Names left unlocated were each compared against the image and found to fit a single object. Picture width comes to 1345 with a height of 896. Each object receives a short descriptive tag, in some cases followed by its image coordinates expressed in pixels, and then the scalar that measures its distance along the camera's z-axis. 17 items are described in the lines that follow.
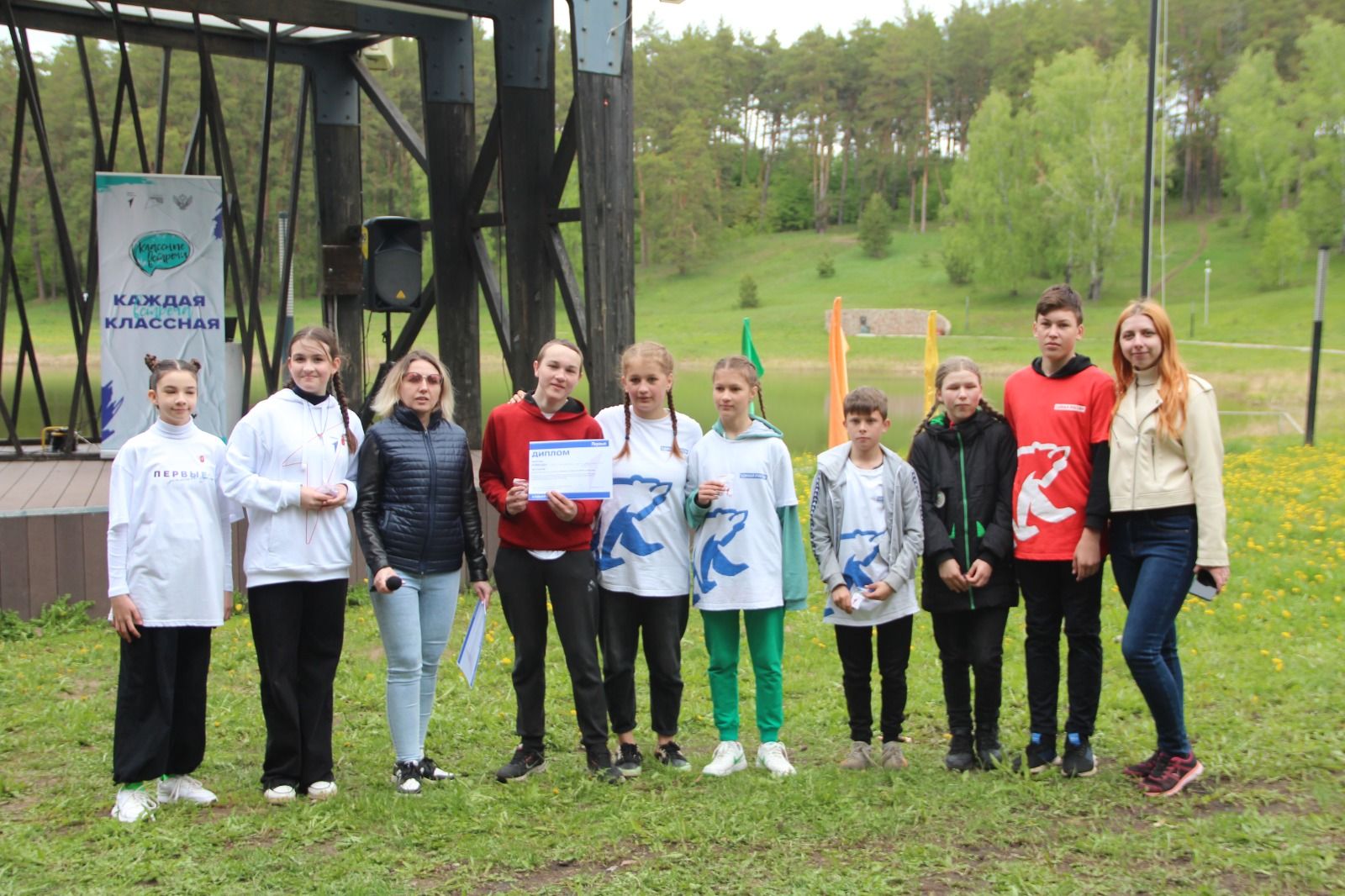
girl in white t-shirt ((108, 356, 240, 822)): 4.12
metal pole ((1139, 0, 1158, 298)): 11.10
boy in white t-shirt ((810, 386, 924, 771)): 4.55
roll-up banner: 9.99
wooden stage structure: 7.93
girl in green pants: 4.57
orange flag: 12.18
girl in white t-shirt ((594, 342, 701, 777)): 4.57
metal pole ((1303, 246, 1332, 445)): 13.07
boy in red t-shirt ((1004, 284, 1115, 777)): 4.32
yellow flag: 10.50
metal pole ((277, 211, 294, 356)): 12.46
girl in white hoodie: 4.21
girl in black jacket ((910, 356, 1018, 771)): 4.48
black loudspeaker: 10.22
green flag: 7.59
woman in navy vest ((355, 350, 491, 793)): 4.34
